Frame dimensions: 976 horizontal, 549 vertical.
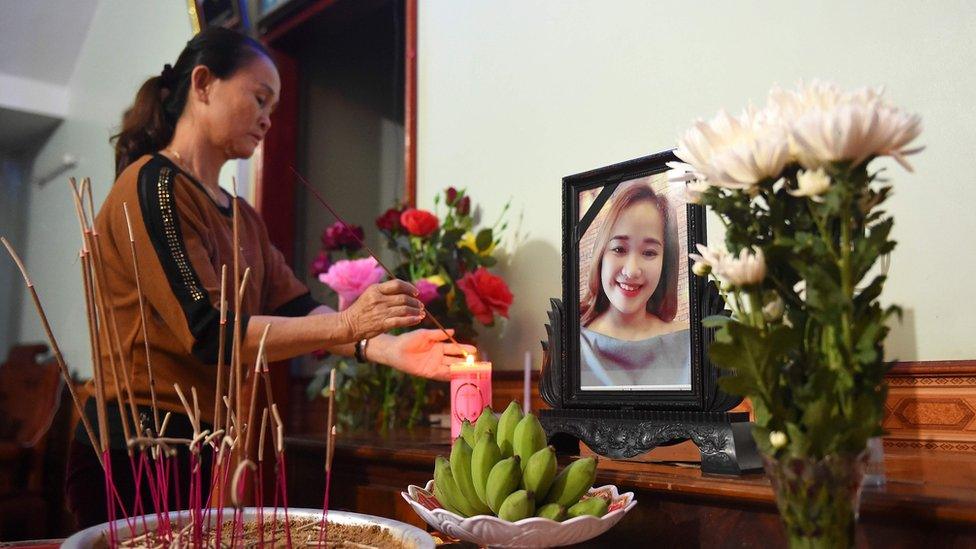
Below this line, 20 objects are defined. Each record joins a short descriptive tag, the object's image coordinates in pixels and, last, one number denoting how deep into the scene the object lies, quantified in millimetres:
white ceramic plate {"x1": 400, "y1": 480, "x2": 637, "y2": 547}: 655
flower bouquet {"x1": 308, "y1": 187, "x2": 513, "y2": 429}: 1443
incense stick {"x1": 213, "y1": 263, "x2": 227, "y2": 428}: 655
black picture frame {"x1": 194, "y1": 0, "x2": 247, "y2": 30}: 2514
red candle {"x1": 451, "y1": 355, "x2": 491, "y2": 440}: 1086
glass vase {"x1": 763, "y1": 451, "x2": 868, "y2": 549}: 527
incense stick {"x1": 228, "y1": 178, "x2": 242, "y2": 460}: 656
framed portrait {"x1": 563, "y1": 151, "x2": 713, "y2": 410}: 910
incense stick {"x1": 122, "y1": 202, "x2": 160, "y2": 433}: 696
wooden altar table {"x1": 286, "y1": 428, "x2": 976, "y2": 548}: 644
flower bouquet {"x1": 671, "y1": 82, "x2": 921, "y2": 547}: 526
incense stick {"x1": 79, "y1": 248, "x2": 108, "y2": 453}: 622
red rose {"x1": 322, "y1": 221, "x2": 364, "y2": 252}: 1626
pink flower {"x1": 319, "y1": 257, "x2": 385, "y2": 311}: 1487
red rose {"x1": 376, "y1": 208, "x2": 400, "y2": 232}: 1570
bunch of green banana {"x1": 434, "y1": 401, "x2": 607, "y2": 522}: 678
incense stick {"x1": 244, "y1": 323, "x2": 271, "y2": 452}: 618
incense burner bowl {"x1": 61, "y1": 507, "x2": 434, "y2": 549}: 626
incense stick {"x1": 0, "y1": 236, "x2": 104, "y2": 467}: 615
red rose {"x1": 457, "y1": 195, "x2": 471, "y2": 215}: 1572
